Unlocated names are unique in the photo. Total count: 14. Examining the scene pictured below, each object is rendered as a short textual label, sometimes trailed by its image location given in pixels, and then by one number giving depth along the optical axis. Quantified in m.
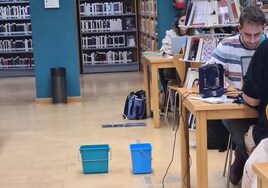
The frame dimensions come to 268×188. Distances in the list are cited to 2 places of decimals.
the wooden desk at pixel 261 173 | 2.12
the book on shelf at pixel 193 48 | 5.19
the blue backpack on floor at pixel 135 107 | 6.94
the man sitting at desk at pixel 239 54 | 3.66
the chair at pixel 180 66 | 5.84
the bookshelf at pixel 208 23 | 5.18
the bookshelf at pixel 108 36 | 12.20
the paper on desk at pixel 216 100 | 3.45
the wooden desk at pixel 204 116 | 3.39
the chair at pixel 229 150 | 4.05
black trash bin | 8.26
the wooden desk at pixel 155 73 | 6.30
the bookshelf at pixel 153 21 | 9.29
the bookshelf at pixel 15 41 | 12.17
